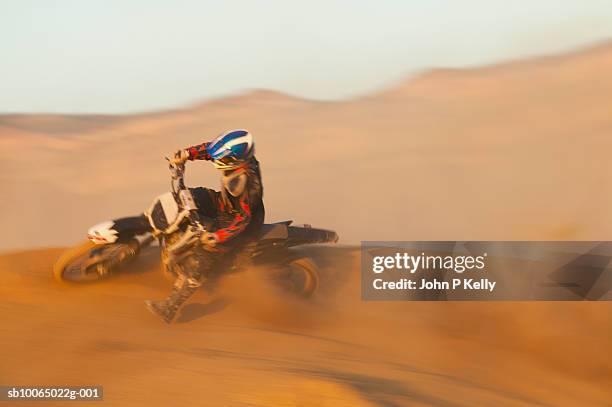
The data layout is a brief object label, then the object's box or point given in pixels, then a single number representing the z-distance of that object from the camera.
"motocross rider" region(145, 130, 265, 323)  16.06
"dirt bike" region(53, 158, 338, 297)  16.20
